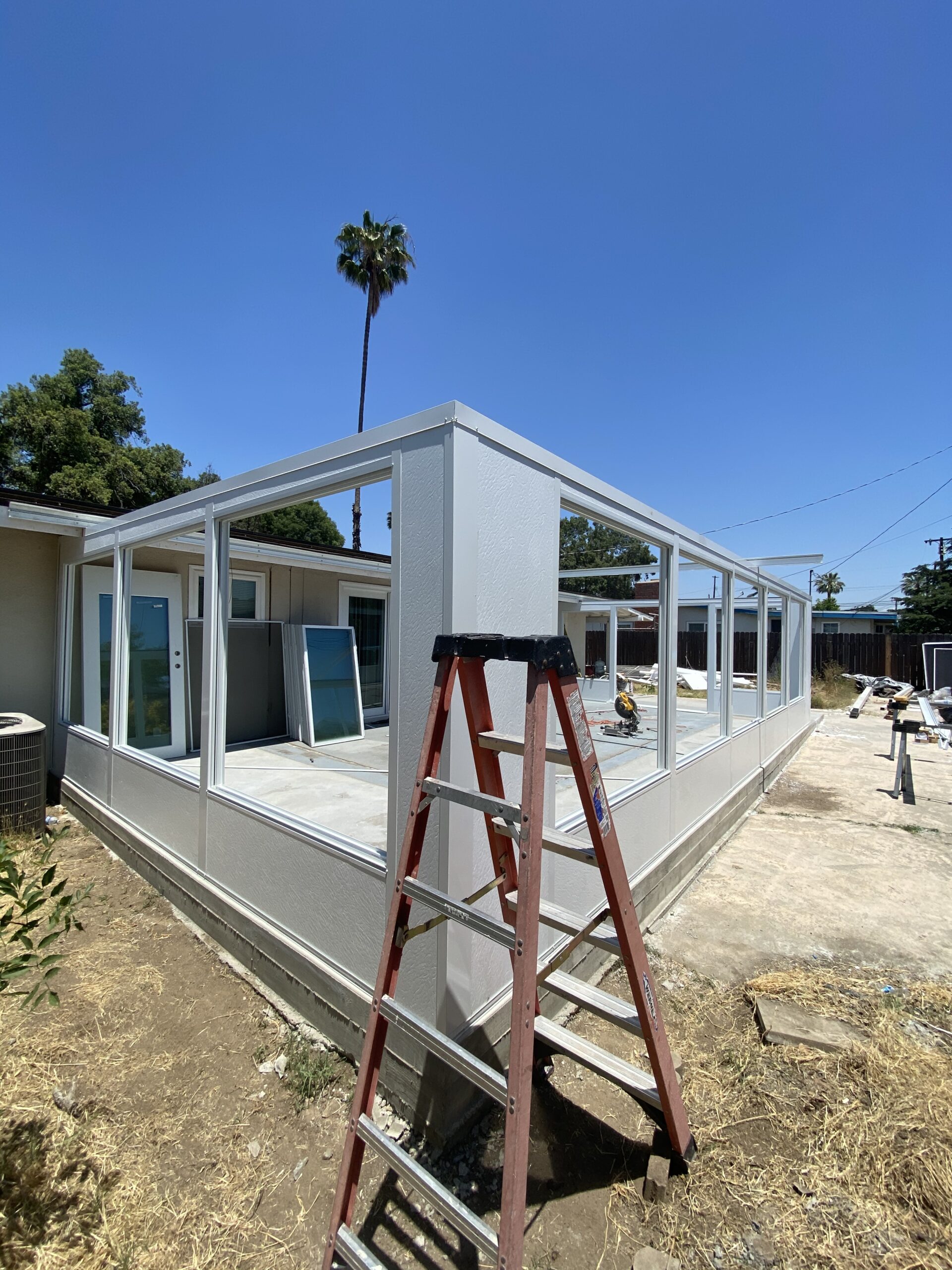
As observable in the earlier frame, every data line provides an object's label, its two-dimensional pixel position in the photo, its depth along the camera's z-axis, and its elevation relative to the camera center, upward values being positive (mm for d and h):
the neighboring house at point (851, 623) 25562 +1057
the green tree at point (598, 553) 36781 +6305
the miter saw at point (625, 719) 6918 -1075
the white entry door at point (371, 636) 7281 -2
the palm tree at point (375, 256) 16422 +11993
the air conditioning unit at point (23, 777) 4168 -1183
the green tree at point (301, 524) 28891 +6180
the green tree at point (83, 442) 16266 +6233
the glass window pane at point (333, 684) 6328 -610
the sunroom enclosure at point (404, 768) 1809 -806
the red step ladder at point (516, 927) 1177 -810
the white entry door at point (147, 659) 4898 -258
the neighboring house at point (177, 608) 4898 +279
